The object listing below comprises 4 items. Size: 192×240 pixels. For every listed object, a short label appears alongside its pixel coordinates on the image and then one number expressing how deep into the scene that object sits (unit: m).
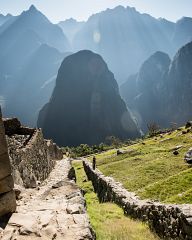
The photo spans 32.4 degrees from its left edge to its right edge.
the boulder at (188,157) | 25.03
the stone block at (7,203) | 8.90
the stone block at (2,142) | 8.84
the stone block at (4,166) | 8.86
